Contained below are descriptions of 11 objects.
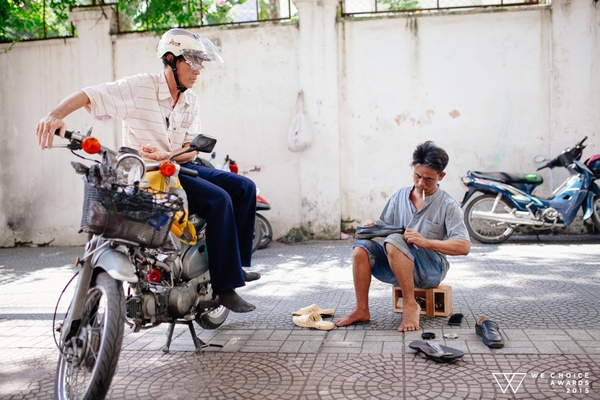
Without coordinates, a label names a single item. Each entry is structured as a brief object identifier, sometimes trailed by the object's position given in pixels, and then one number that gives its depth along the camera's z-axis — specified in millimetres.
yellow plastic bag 3346
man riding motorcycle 3686
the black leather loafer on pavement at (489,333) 3553
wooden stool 4336
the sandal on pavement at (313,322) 4164
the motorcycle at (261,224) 8365
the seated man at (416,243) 4035
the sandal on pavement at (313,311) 4480
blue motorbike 8617
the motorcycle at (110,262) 2709
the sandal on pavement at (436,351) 3342
